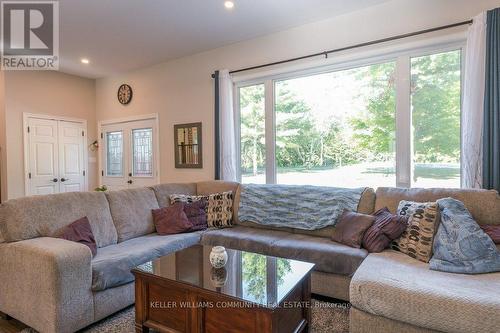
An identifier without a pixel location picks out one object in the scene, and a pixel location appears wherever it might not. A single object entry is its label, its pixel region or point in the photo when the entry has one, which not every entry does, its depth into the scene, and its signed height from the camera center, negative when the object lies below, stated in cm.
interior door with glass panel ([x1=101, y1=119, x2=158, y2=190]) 494 +15
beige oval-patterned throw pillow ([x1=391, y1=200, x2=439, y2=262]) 201 -53
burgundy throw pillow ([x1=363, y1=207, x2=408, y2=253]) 222 -57
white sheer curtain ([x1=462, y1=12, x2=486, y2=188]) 243 +49
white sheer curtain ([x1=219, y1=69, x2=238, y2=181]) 387 +42
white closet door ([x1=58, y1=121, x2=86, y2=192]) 505 +13
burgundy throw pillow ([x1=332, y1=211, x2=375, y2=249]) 235 -58
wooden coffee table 145 -73
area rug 197 -116
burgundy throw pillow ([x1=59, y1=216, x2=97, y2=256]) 218 -55
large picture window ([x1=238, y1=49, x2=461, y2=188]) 281 +40
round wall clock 511 +125
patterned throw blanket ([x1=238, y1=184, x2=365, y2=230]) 275 -46
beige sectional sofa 152 -73
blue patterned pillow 177 -58
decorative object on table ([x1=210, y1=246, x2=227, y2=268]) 181 -62
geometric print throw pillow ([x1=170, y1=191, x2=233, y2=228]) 322 -52
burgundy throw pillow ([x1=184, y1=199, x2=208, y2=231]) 311 -58
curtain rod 264 +124
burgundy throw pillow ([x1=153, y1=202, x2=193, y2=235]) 296 -62
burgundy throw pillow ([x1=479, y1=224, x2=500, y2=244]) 196 -51
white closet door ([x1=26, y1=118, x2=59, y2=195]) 463 +12
